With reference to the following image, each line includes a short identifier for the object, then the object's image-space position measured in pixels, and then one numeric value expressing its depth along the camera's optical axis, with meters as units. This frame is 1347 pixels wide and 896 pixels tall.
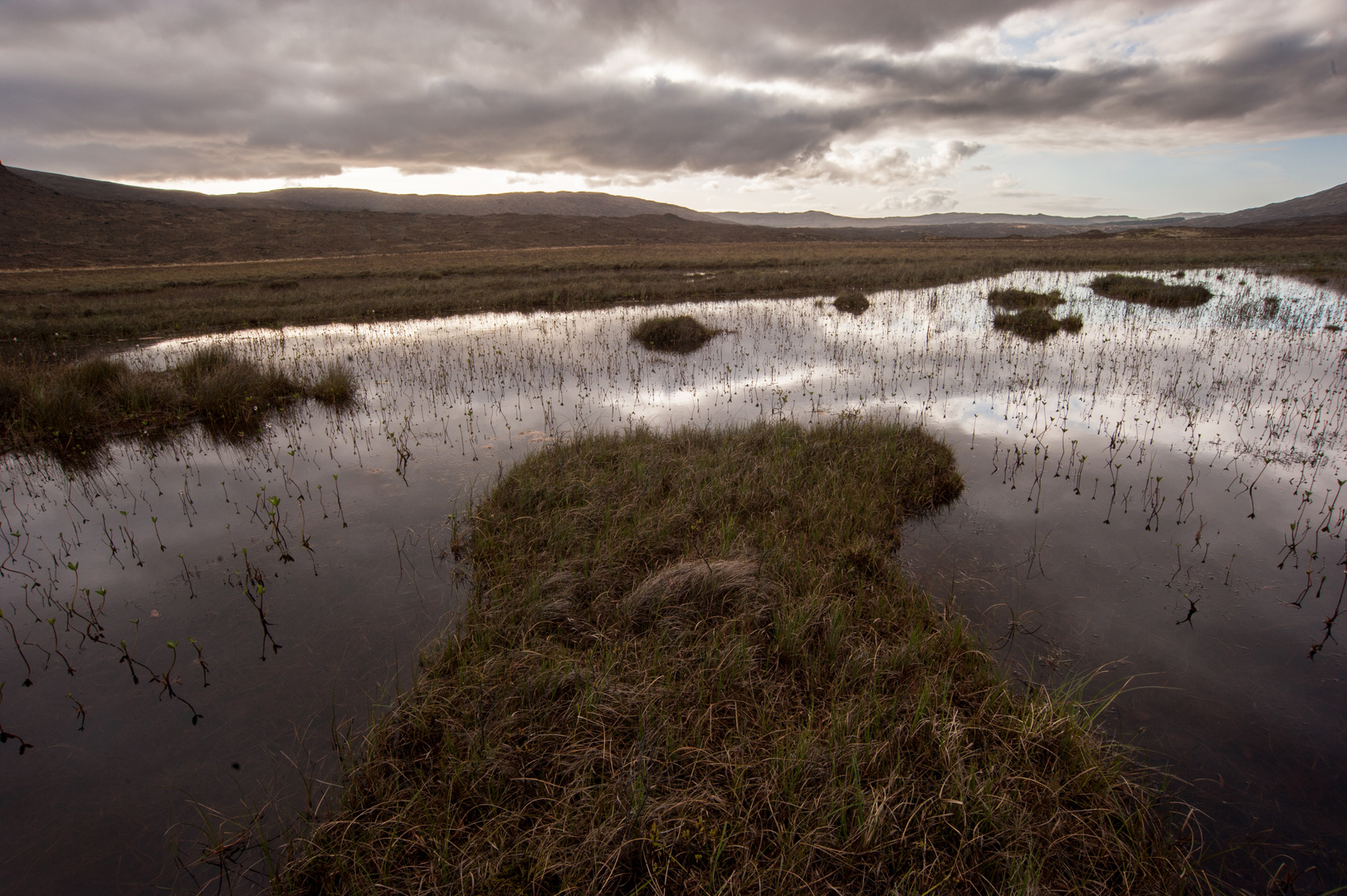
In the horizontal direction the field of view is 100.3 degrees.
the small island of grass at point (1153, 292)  20.34
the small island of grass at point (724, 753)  2.76
